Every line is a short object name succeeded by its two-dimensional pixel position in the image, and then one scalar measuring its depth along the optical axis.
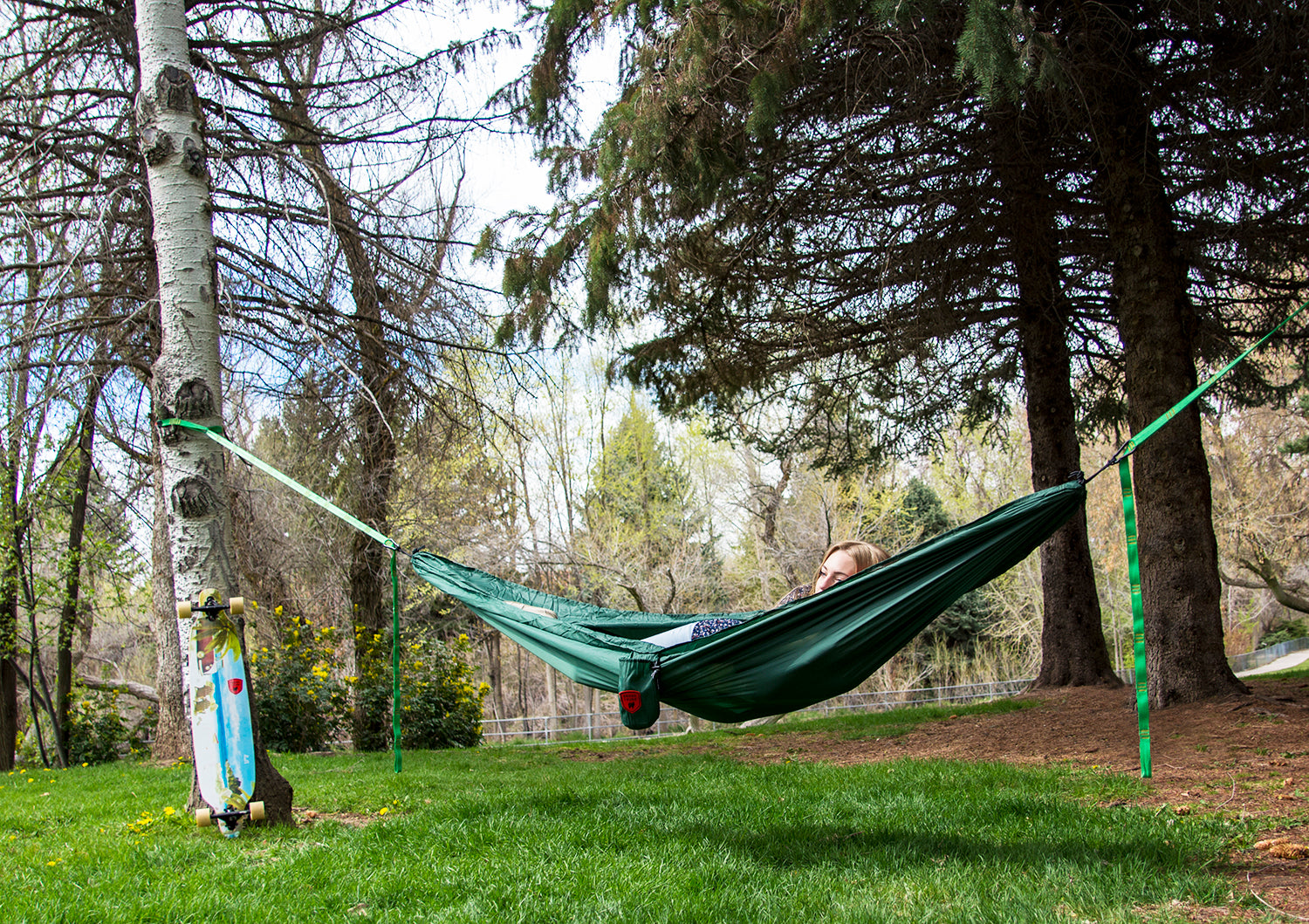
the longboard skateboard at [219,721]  2.93
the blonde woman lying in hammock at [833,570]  3.42
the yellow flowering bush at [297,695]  6.95
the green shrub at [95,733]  7.12
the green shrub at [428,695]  7.39
